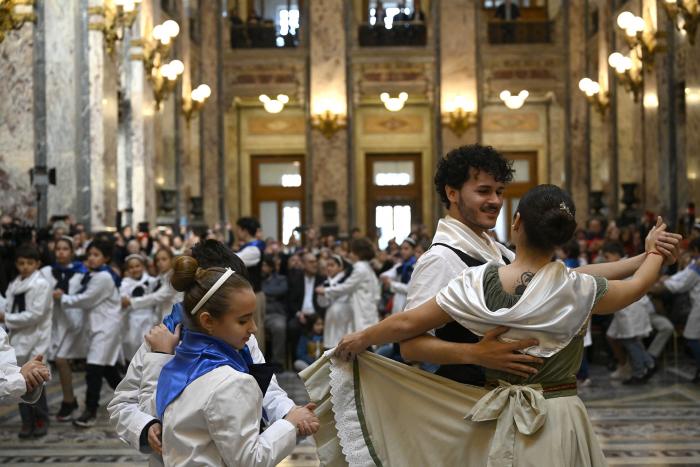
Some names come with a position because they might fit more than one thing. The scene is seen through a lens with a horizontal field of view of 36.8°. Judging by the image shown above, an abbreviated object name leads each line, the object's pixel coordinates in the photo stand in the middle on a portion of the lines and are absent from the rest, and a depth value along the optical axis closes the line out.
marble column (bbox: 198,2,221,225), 26.56
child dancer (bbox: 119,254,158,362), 10.92
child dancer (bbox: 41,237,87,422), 9.37
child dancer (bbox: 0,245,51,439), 8.23
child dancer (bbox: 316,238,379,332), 11.62
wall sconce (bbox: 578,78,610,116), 23.75
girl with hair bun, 2.95
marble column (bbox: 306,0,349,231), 26.42
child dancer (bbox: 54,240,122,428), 9.17
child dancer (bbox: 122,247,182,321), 10.05
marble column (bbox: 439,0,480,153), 26.19
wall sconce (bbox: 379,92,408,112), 25.62
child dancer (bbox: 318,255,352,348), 11.88
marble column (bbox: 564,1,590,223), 26.03
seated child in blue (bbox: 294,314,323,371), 13.12
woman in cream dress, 3.15
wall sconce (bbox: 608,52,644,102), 19.88
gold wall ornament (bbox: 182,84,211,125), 24.05
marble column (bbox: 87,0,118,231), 16.69
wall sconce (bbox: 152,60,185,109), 20.73
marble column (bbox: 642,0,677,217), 18.17
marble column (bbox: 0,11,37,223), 15.44
